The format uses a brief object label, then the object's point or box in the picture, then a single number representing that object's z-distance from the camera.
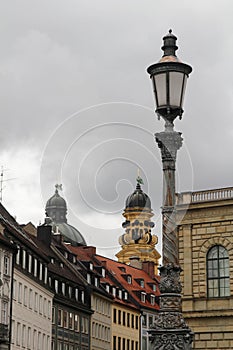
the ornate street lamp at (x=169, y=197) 12.49
